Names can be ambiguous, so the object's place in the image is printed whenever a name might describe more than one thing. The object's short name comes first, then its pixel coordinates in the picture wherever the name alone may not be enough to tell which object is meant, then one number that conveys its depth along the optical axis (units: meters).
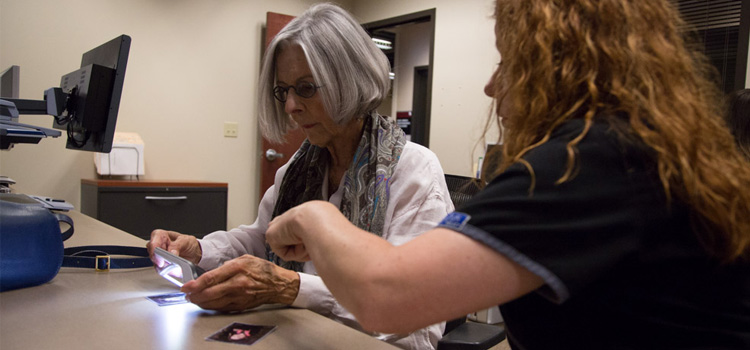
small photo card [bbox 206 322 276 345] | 0.80
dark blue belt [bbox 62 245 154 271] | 1.24
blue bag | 0.97
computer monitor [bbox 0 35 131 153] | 1.48
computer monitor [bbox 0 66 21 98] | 2.21
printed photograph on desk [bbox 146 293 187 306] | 0.99
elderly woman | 1.28
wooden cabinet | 2.99
